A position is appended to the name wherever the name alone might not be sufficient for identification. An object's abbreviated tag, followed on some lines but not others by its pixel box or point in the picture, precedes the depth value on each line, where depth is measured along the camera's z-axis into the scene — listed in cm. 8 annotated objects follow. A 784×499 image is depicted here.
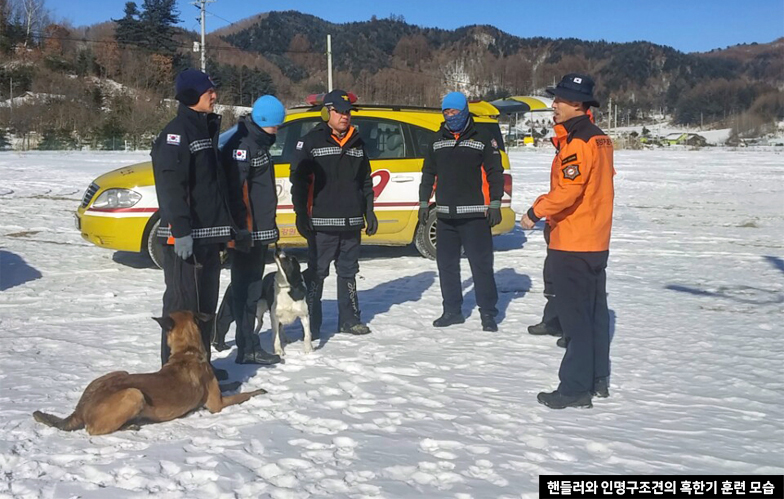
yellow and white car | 844
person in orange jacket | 439
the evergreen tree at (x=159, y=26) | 8650
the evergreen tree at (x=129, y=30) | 8688
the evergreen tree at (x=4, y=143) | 4512
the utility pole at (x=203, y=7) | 4681
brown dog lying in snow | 382
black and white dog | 540
